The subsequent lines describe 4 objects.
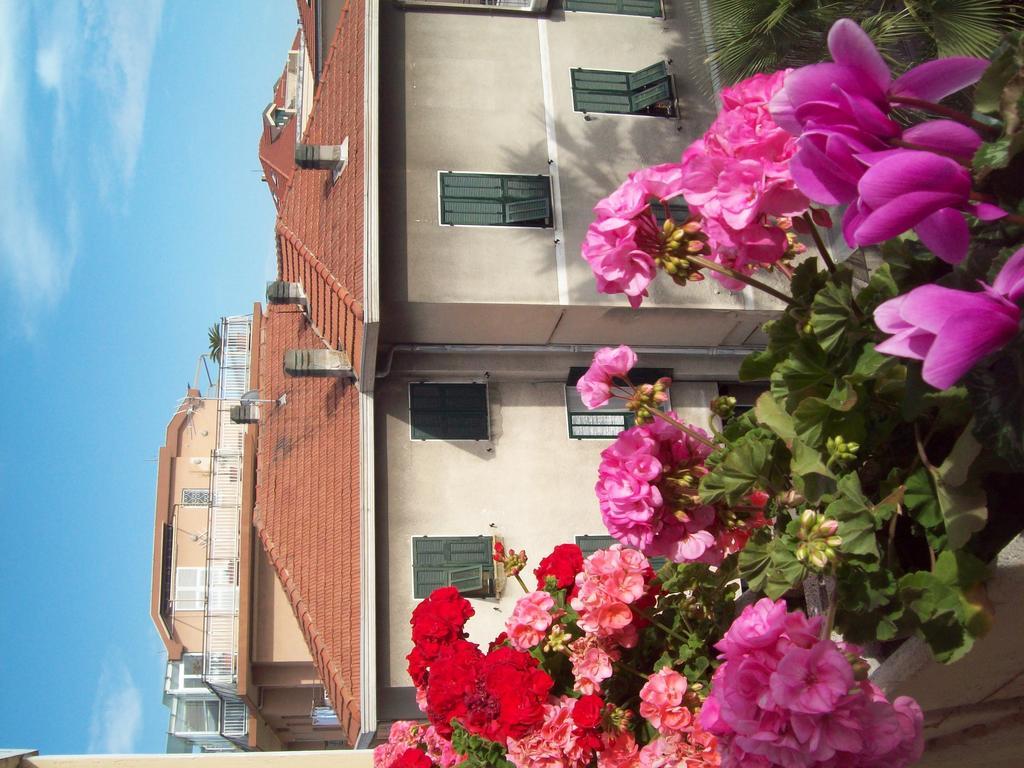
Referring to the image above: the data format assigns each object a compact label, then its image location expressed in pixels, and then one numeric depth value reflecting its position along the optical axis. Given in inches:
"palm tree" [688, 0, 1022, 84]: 285.4
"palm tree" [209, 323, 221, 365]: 1642.2
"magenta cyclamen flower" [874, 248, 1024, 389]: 53.7
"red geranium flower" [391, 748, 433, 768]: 202.5
